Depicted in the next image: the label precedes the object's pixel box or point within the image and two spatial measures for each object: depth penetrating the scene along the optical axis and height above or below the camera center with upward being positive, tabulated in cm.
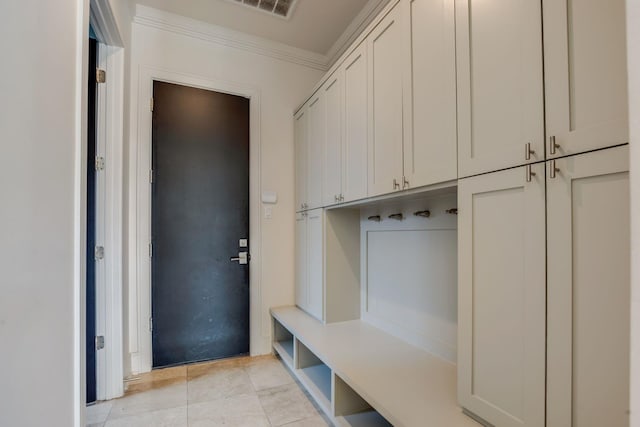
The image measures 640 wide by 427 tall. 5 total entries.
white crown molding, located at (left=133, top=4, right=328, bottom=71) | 261 +164
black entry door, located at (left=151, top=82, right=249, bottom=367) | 259 -9
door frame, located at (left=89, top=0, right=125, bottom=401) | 212 -6
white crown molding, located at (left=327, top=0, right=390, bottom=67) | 249 +165
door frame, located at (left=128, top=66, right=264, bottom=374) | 249 -8
